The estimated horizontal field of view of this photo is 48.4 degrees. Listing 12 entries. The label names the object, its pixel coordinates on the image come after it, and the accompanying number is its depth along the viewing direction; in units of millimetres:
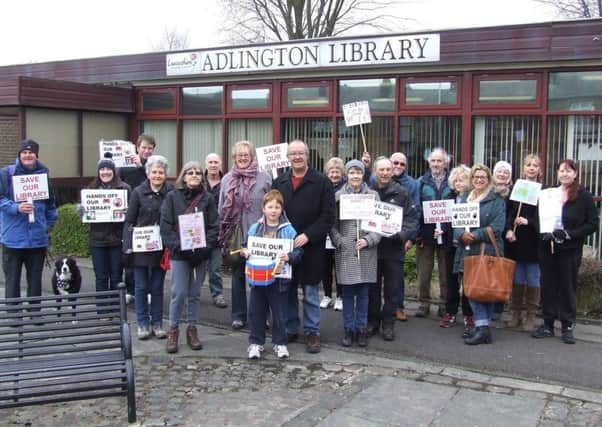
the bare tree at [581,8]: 32688
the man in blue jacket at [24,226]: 6773
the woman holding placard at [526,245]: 6832
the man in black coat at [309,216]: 6254
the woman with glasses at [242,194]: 6746
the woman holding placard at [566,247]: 6531
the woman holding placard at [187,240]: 6293
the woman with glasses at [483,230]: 6602
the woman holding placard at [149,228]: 6652
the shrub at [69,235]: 11766
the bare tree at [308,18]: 31234
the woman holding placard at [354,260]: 6363
